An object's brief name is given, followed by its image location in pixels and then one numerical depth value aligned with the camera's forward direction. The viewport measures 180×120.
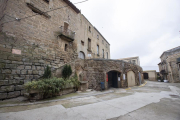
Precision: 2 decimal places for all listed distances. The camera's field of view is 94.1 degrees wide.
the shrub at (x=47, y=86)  4.77
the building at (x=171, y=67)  17.94
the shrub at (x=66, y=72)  7.57
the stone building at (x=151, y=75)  26.81
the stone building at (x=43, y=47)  5.77
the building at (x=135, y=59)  30.33
